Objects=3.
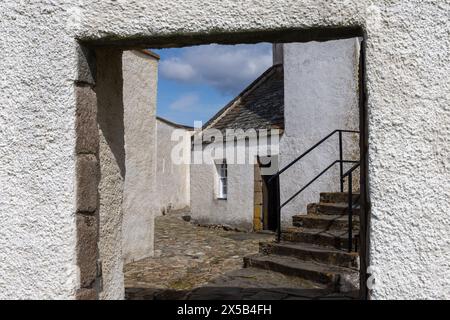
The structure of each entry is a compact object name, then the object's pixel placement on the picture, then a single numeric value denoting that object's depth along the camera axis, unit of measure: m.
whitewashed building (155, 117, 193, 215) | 17.16
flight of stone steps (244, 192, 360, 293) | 5.43
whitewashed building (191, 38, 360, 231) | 9.66
